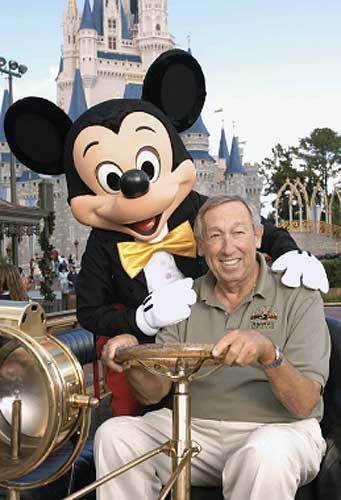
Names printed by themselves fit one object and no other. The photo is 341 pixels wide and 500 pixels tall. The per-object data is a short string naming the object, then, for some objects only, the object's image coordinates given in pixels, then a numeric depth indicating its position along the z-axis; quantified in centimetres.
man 177
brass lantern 108
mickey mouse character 264
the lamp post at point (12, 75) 1691
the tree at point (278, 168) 4925
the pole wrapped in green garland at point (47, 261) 1433
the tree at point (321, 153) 4922
